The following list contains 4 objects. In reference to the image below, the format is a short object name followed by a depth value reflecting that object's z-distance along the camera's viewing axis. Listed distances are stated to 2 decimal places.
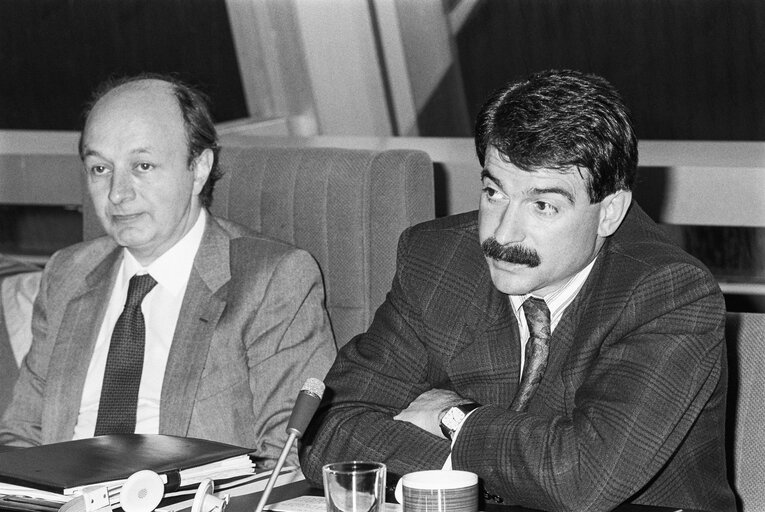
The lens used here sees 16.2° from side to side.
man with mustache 3.08
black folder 3.02
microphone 2.83
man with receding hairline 3.58
